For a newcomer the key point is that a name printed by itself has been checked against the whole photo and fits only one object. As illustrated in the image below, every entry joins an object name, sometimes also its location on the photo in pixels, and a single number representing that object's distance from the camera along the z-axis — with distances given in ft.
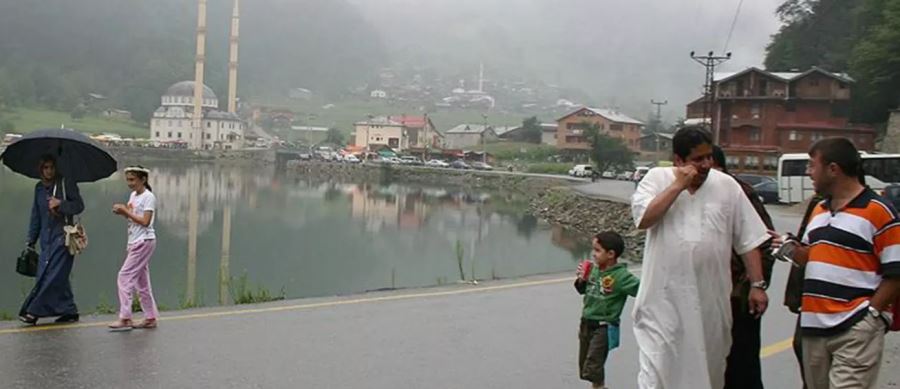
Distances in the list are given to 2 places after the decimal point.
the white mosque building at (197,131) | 393.09
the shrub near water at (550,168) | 242.33
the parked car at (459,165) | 271.28
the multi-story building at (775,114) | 155.43
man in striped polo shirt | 10.42
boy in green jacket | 14.92
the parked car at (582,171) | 210.18
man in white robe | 10.93
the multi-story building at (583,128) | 284.20
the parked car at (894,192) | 71.20
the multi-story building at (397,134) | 389.39
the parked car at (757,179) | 110.48
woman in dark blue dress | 20.92
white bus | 91.71
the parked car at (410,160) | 298.35
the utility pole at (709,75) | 126.31
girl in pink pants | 20.70
